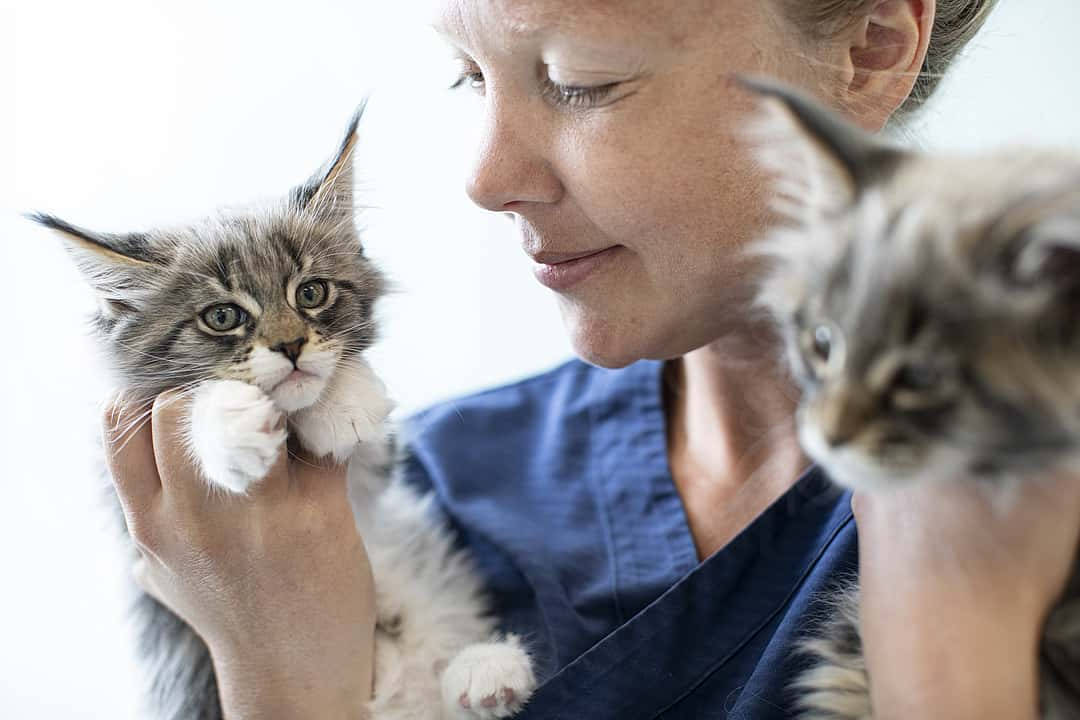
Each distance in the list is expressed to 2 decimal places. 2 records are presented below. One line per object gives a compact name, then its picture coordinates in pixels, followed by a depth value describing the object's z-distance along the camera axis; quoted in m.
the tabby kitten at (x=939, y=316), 0.38
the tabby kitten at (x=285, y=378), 0.52
